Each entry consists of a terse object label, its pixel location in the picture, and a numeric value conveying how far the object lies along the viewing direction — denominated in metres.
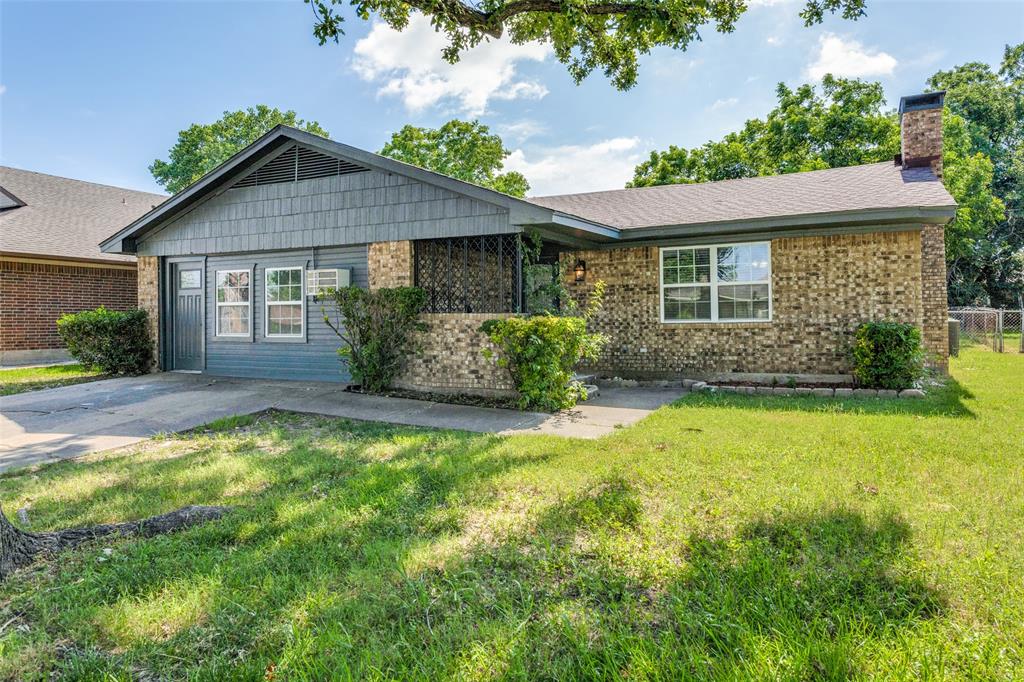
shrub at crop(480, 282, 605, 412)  7.43
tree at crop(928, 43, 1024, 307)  27.50
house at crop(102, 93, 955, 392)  8.77
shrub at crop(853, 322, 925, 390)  8.09
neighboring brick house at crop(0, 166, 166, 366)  13.49
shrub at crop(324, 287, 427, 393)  8.87
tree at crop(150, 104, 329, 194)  35.59
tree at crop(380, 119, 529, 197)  30.23
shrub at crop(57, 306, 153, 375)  11.23
